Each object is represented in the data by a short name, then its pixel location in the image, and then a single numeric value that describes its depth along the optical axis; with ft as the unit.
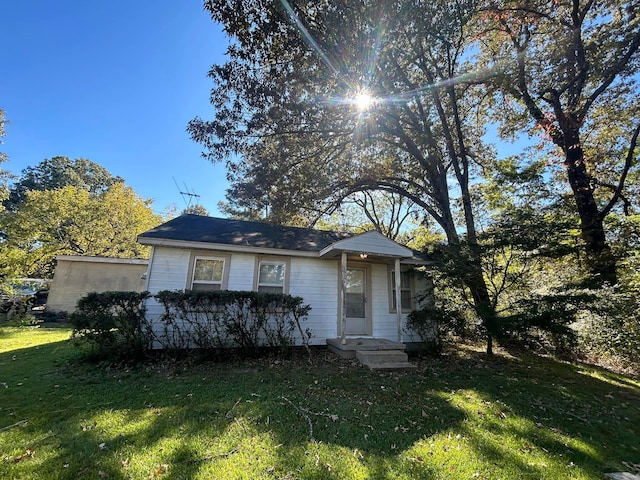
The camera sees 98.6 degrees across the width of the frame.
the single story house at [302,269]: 24.12
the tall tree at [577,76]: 28.96
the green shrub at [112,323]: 18.67
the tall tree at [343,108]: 24.40
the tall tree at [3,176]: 41.09
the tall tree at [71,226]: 45.37
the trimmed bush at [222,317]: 20.99
